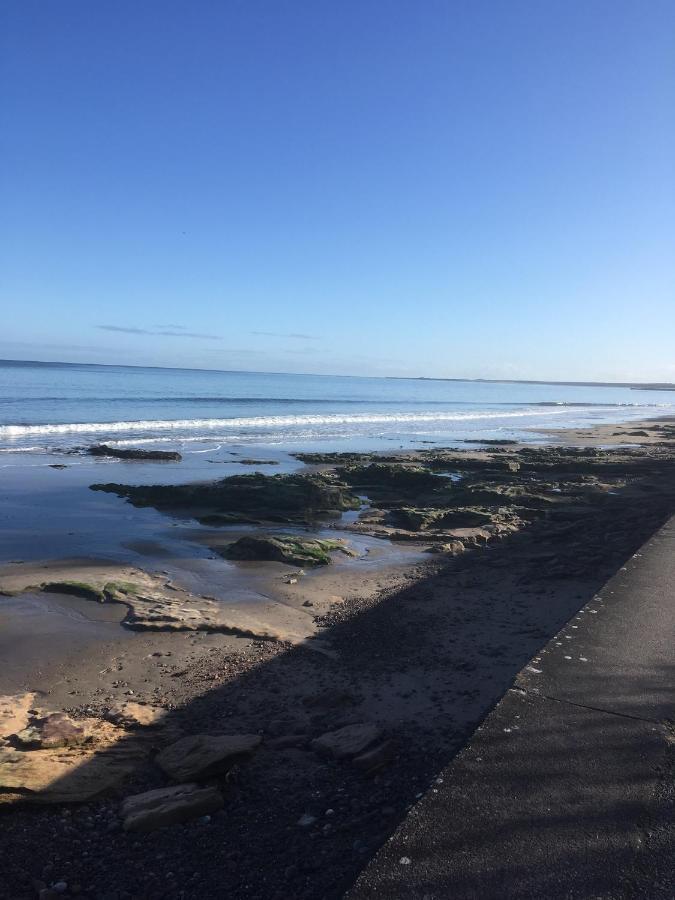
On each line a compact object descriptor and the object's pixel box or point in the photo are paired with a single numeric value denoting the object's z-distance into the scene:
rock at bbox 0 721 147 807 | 3.62
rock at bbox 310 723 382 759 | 4.06
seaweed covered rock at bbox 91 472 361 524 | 13.23
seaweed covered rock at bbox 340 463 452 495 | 16.36
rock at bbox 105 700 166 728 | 4.66
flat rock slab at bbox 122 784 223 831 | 3.34
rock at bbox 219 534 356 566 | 9.57
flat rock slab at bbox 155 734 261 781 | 3.83
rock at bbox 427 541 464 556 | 10.26
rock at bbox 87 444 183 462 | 20.83
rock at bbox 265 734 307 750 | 4.27
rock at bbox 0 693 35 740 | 4.49
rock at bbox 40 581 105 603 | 7.62
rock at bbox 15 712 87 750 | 4.25
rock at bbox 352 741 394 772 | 3.84
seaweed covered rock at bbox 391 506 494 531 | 12.09
